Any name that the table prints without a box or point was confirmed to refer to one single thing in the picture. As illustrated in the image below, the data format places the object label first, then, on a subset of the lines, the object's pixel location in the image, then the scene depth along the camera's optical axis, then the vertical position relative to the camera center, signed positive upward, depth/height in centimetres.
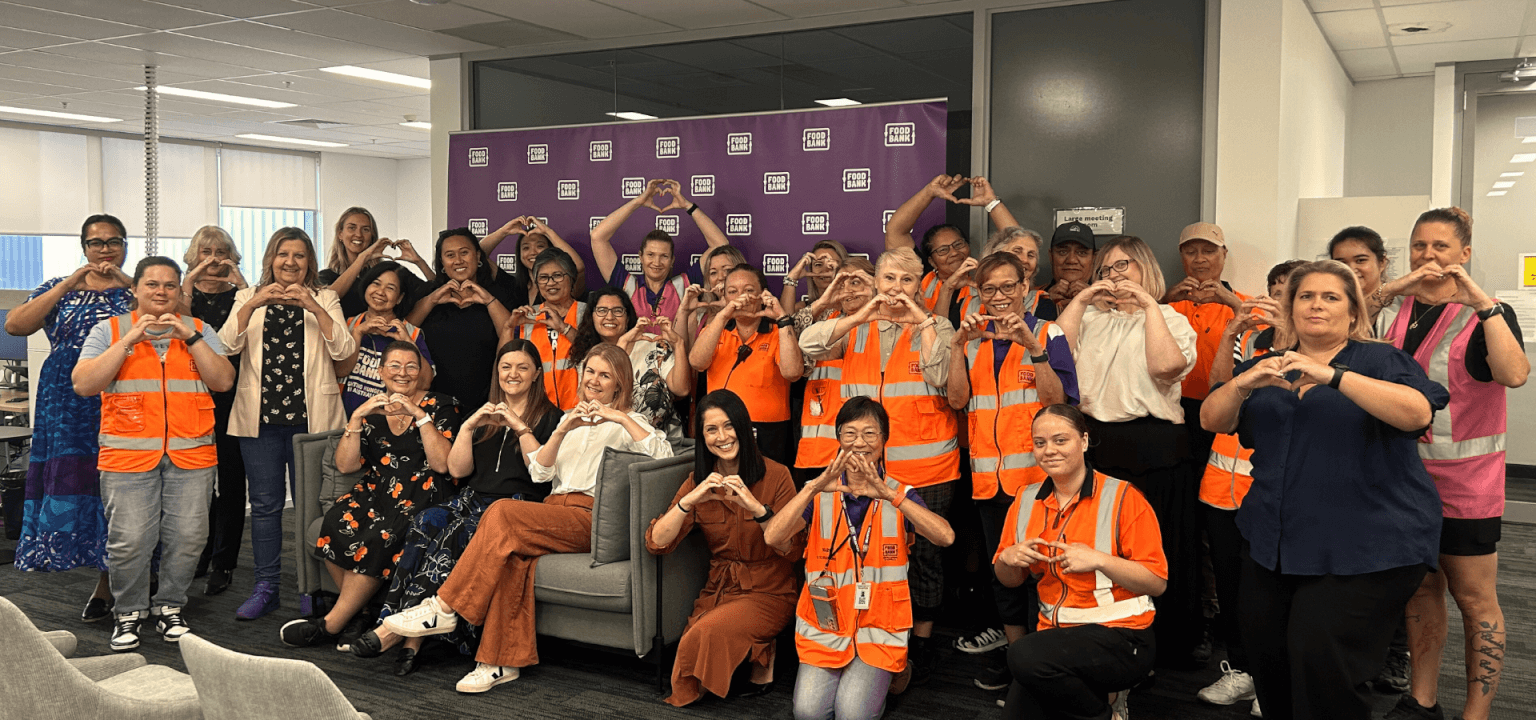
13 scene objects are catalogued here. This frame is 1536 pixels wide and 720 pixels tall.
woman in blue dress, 448 -51
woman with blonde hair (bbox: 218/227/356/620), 461 -31
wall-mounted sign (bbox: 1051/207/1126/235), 498 +45
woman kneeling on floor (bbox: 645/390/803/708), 358 -85
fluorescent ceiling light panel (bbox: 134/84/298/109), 896 +179
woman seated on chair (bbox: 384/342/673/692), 381 -92
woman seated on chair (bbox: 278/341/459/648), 420 -71
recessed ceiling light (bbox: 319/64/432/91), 790 +176
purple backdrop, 525 +73
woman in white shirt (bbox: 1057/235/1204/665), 359 -24
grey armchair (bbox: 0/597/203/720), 206 -75
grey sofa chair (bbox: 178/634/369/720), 173 -63
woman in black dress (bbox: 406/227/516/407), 510 -8
